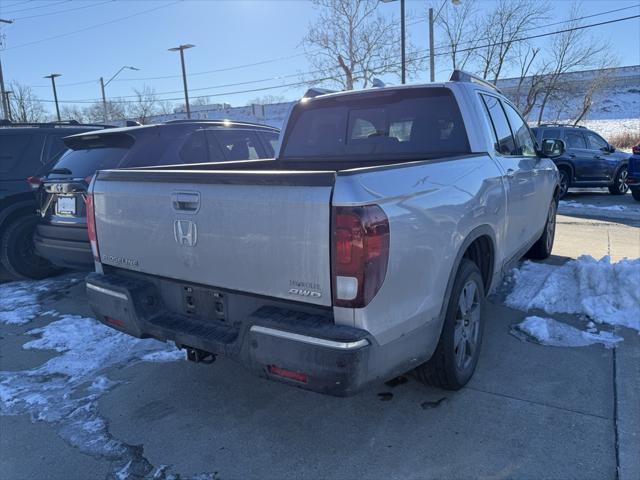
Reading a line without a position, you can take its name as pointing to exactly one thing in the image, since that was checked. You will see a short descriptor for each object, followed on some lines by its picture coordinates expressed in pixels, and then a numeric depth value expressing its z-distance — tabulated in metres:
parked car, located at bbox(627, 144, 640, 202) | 11.53
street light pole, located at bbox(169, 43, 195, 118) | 33.00
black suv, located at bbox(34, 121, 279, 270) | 5.20
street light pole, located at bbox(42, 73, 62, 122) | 45.16
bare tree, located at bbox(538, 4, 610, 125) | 28.27
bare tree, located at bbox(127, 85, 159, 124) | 61.86
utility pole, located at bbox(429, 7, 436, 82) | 25.00
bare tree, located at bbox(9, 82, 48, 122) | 51.08
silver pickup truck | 2.18
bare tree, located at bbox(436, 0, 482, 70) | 30.06
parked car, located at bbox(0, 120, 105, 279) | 6.19
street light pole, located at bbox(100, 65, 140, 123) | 43.59
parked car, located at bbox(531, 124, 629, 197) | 12.96
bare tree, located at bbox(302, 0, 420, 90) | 33.16
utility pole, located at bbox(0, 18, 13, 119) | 29.14
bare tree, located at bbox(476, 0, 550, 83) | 28.64
